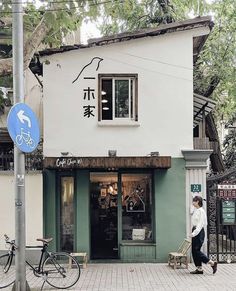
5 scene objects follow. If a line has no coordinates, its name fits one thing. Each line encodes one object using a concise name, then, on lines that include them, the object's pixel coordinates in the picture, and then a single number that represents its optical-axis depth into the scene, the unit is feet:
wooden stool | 42.53
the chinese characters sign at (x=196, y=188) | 45.47
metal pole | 30.58
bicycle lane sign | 30.32
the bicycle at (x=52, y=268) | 33.83
